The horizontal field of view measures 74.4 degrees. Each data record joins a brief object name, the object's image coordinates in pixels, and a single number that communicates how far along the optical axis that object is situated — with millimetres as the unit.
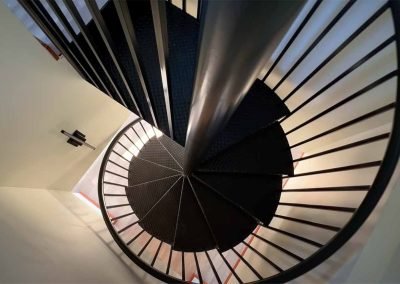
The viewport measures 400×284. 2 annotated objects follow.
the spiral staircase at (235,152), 1274
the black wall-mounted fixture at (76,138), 2302
